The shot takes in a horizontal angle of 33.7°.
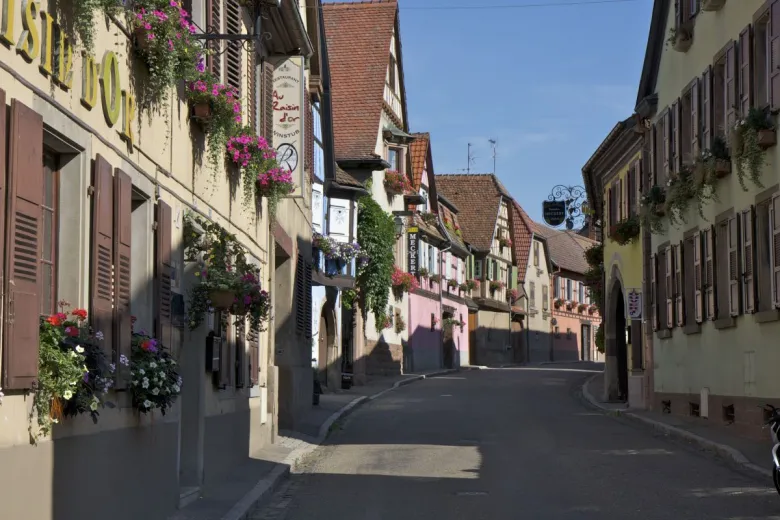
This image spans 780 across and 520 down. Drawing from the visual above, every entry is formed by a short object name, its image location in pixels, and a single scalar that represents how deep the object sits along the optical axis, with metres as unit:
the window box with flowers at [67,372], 7.29
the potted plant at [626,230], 30.02
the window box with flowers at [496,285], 67.44
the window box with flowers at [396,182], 43.66
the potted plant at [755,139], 18.50
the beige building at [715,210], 19.11
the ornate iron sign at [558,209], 36.75
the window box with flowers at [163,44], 9.94
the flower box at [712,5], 21.96
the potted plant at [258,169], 14.48
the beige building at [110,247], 7.03
